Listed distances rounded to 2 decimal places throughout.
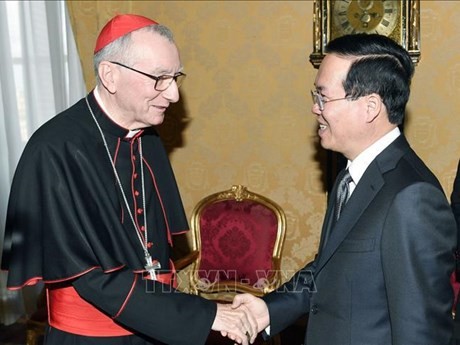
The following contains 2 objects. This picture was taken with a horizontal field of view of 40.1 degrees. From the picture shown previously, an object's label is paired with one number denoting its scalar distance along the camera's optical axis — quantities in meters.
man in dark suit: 1.66
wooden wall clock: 3.84
